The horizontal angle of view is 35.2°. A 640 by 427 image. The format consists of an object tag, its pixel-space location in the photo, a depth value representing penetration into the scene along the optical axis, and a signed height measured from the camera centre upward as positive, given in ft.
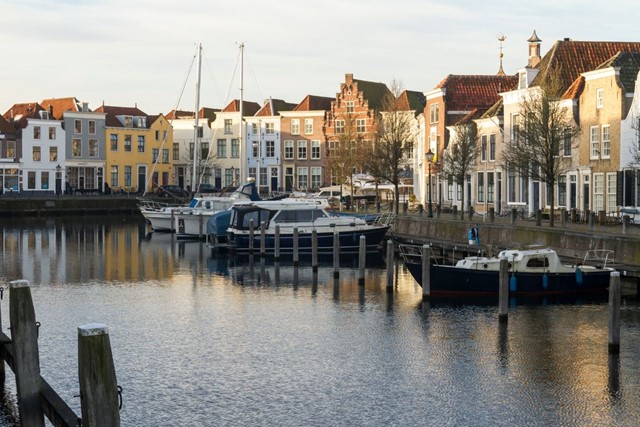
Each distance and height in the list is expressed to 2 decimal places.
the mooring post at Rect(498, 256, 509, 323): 98.89 -10.06
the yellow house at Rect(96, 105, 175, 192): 407.44 +18.46
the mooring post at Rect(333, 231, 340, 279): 143.13 -9.45
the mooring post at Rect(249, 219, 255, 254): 180.55 -7.61
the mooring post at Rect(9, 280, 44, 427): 52.19 -8.42
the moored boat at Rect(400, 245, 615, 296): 116.78 -9.83
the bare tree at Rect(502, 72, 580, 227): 161.07 +9.11
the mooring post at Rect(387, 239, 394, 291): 126.31 -9.25
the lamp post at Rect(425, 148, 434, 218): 180.98 +6.24
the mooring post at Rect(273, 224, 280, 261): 170.40 -8.87
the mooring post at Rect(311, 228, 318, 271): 151.53 -9.61
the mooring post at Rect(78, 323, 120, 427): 39.40 -7.24
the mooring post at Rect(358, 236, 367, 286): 131.95 -9.15
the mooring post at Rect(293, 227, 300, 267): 161.17 -8.98
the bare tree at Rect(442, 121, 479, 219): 209.46 +8.15
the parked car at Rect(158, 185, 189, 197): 354.19 +0.62
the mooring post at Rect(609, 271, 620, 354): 82.38 -10.11
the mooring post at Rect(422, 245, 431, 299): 115.22 -9.86
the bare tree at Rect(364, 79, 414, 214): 235.81 +12.17
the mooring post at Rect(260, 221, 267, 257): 176.76 -8.11
